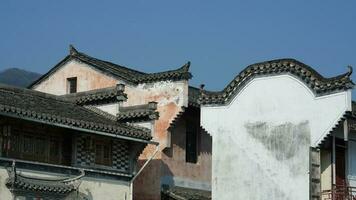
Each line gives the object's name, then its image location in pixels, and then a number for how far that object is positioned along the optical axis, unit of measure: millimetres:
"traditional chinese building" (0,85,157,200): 19969
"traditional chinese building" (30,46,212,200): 26609
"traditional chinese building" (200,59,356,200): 22203
